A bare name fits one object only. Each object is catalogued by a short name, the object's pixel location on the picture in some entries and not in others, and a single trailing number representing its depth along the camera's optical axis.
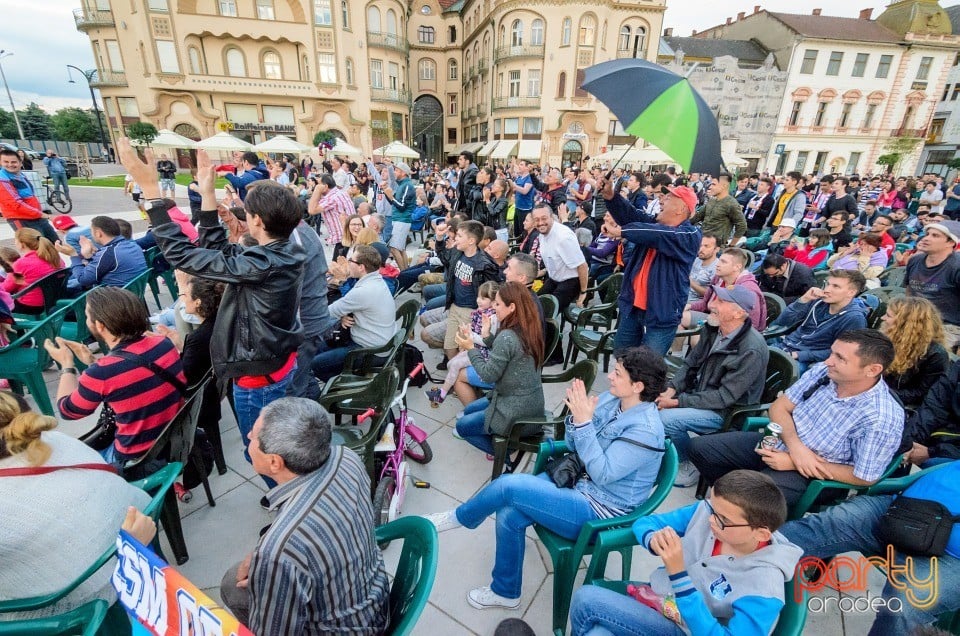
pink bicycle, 2.73
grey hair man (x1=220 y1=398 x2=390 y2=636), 1.30
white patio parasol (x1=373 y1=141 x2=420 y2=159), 17.84
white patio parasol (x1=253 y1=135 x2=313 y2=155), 17.44
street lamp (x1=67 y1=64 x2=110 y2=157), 29.25
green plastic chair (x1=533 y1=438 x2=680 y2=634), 2.01
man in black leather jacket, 2.17
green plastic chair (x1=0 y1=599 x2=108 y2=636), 1.51
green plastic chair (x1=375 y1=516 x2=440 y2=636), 1.38
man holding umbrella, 3.59
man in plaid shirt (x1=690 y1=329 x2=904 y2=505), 2.17
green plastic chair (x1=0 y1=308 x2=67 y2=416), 3.42
